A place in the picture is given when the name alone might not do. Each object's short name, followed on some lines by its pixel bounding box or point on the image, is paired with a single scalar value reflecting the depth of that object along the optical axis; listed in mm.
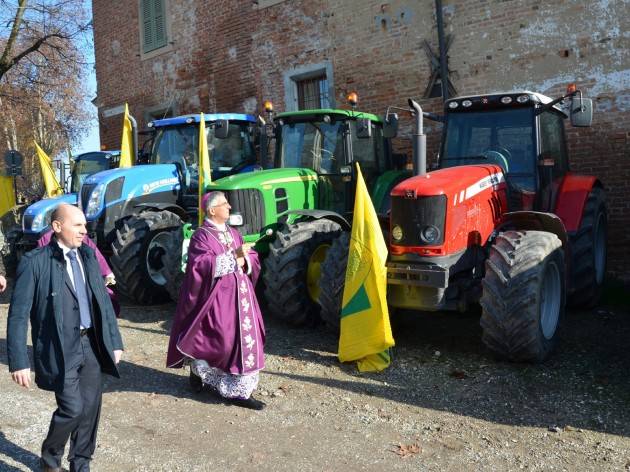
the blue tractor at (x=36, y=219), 9117
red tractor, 4984
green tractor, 6277
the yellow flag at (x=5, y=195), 11828
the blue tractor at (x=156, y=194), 7695
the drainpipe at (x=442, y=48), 9648
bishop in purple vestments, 4613
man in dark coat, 3285
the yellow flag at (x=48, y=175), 10945
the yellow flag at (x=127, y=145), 9625
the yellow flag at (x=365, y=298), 5223
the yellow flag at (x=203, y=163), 7711
